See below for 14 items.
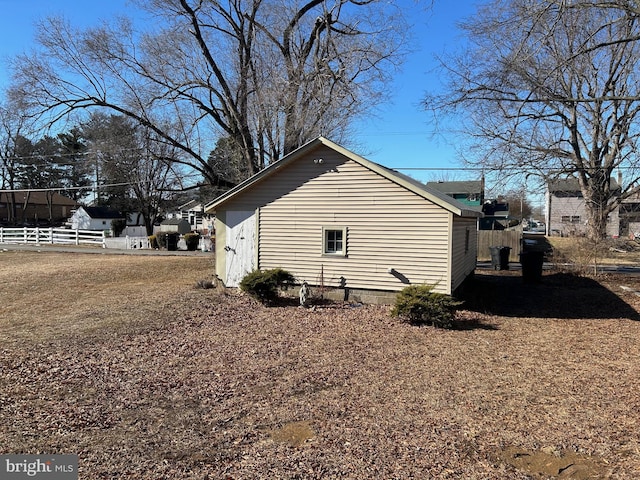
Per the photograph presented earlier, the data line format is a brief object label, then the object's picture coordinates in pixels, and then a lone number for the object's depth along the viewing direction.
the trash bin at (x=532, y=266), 14.91
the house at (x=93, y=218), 53.41
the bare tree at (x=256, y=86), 17.42
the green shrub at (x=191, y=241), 26.89
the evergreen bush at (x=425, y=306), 8.48
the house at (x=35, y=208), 56.62
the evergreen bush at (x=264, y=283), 10.39
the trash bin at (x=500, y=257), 18.50
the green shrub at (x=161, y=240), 27.37
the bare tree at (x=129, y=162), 20.09
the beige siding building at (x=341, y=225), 9.80
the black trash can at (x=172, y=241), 26.88
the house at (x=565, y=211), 43.86
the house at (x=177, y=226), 44.32
